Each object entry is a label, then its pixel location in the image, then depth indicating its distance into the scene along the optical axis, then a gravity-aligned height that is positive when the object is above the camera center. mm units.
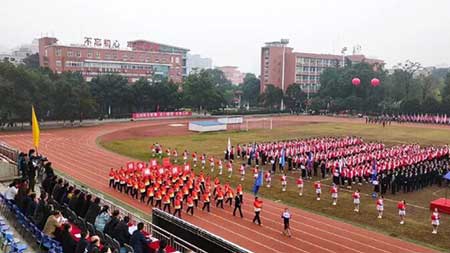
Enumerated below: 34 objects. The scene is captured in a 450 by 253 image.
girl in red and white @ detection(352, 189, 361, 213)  16844 -3928
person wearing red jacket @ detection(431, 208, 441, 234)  14284 -3963
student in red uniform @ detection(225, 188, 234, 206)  17094 -3775
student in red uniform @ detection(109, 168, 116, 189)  19766 -3686
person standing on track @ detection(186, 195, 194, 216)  16067 -3935
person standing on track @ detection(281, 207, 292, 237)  13828 -4032
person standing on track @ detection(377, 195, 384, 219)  15940 -3971
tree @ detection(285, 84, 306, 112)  78688 +749
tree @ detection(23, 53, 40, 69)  86500 +8021
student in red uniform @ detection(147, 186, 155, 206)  17266 -3804
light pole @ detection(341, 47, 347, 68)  97425 +11826
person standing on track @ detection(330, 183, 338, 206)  17625 -3853
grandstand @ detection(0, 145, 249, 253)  8691 -3017
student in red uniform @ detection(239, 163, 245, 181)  22312 -3746
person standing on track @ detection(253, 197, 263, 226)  14688 -3723
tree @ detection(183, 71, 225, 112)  65438 +1407
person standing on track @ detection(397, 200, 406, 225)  15406 -3922
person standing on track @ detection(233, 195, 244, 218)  15867 -3837
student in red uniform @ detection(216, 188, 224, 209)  16922 -3823
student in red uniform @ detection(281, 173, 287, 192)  20078 -3897
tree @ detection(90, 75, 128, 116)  56188 +1163
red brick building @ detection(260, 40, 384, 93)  87750 +7320
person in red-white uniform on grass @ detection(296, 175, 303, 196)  19359 -3909
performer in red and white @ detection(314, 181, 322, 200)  18544 -3842
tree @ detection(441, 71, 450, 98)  63247 +2078
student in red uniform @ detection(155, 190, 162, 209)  16516 -3835
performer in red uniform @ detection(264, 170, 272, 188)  21008 -3880
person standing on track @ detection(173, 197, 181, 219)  15297 -3788
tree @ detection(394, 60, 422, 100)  70088 +4344
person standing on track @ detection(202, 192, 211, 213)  16484 -3869
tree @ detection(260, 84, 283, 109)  77688 +1210
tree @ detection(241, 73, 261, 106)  91750 +2247
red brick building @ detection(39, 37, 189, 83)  72062 +7494
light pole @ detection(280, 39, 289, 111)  87625 +7806
